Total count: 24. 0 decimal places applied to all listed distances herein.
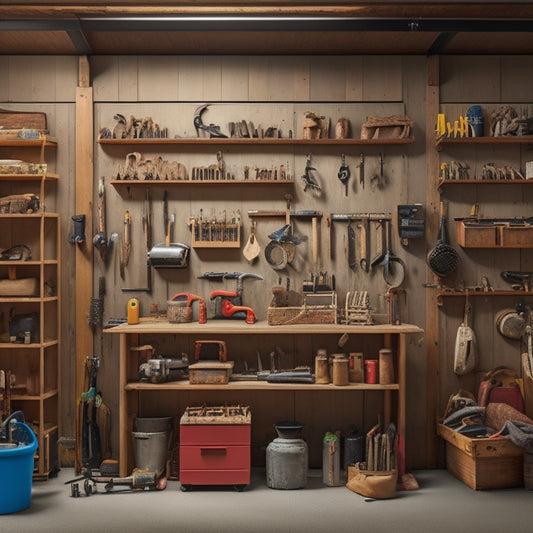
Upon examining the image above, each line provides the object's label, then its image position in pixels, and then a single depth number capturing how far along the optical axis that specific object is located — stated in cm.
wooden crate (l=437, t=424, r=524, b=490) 460
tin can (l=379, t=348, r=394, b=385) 486
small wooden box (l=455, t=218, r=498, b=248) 516
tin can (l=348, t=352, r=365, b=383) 500
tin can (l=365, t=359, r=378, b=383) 493
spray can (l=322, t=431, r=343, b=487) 481
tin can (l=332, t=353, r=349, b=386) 484
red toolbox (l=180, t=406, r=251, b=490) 470
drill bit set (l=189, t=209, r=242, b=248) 525
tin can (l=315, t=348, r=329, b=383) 492
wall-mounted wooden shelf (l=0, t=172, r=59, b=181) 506
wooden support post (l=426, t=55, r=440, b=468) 531
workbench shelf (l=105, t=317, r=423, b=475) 478
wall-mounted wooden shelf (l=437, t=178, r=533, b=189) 518
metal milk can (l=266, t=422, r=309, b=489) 472
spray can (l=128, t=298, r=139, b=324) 497
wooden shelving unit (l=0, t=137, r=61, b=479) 516
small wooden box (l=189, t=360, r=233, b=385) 484
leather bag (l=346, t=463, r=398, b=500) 448
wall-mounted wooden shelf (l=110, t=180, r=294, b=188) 518
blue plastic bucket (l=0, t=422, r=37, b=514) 419
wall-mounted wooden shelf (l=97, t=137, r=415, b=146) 516
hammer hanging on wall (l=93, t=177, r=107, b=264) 524
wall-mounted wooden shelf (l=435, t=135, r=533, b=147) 515
